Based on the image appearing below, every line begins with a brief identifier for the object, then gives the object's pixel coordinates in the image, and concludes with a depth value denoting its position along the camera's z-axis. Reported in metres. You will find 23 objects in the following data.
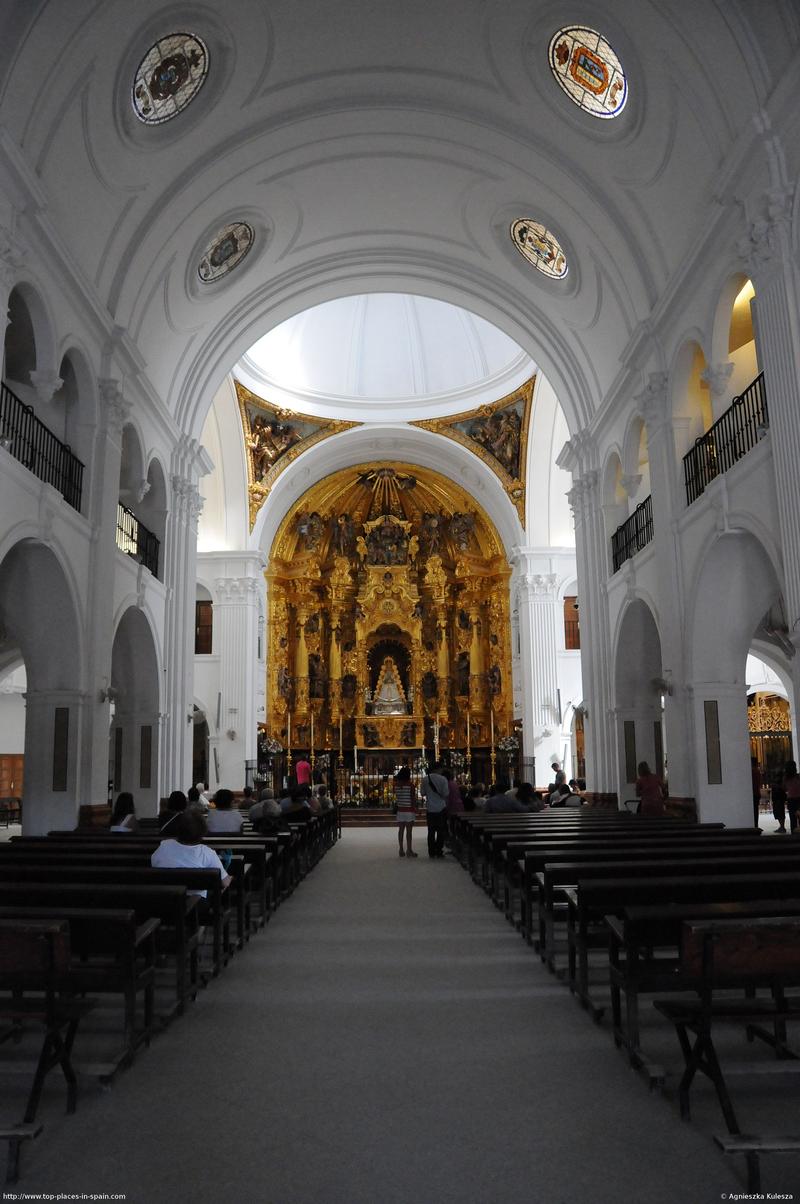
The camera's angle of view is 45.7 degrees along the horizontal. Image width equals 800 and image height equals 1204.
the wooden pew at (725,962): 3.72
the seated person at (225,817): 9.77
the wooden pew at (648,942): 4.34
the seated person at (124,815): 9.31
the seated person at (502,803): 14.17
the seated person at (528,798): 14.42
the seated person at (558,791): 17.52
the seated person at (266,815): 10.75
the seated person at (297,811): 13.31
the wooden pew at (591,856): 6.43
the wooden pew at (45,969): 3.78
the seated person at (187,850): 6.16
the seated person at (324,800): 16.28
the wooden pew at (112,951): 4.43
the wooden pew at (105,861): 6.76
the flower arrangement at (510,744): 26.83
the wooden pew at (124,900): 5.28
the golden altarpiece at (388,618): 29.38
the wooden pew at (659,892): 5.22
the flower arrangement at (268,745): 26.98
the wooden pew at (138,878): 5.93
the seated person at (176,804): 8.73
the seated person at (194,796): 13.00
